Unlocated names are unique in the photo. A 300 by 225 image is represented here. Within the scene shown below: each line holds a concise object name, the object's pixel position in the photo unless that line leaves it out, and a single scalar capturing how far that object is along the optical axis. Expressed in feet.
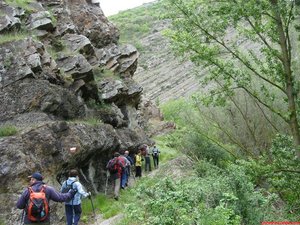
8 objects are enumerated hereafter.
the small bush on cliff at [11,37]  51.59
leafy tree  44.09
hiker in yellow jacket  71.87
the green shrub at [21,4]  61.62
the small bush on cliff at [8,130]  43.80
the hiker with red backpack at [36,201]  26.40
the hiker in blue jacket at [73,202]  33.91
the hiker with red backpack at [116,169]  55.29
